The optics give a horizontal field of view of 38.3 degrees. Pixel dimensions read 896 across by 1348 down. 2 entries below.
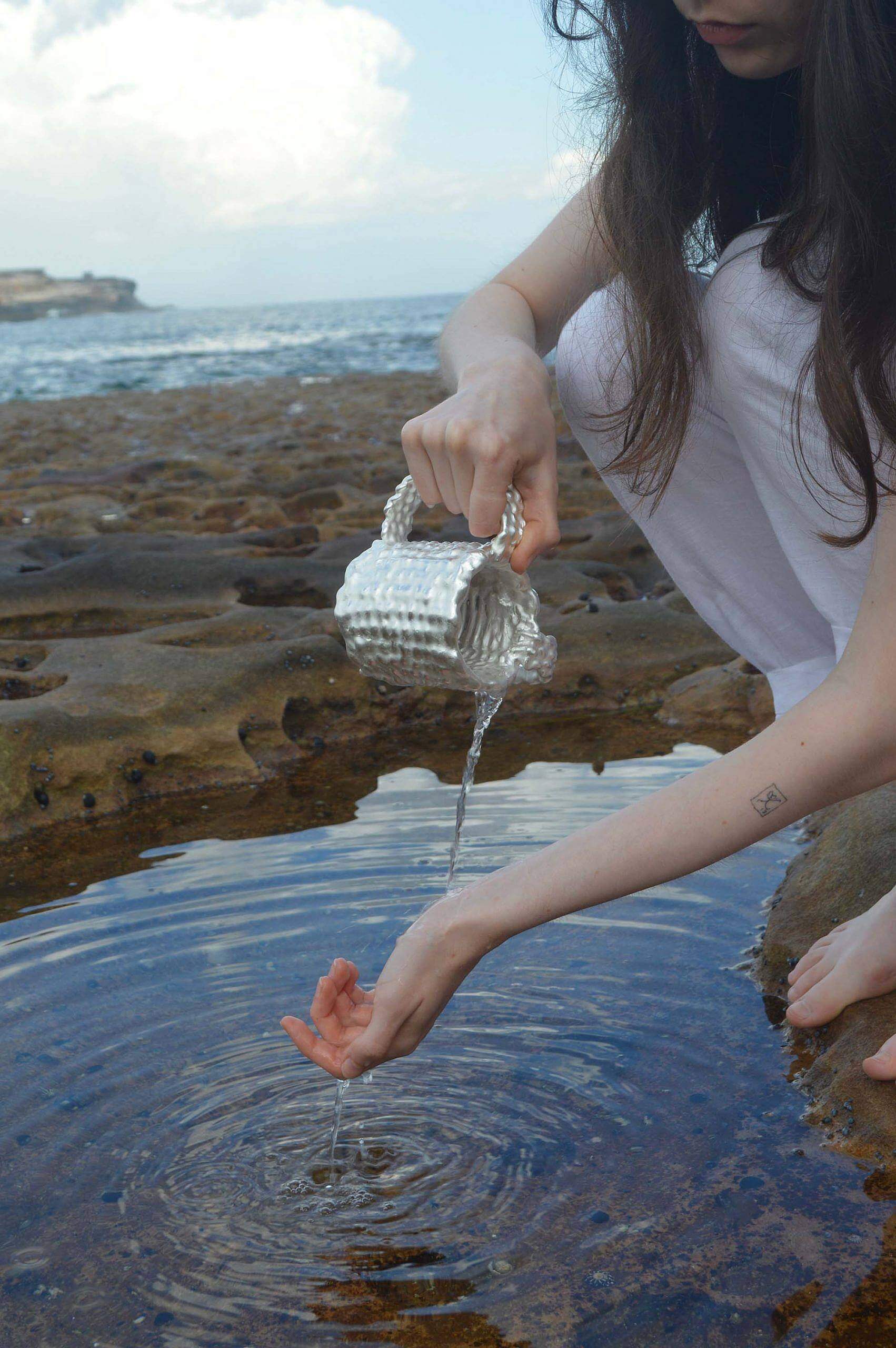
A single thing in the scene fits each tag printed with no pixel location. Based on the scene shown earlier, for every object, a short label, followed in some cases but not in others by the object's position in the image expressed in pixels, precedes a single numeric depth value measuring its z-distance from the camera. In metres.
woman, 1.54
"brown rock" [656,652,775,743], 3.63
